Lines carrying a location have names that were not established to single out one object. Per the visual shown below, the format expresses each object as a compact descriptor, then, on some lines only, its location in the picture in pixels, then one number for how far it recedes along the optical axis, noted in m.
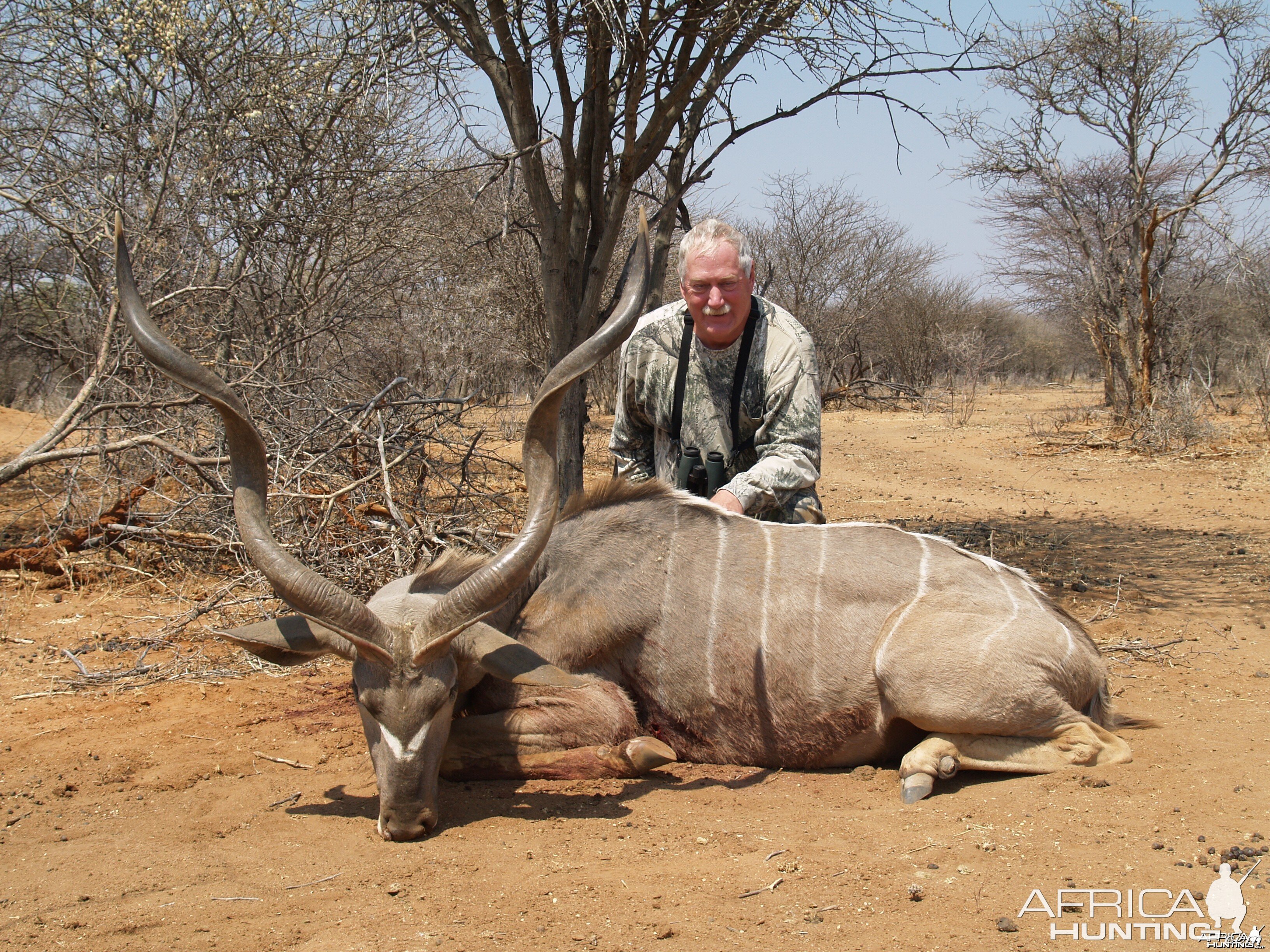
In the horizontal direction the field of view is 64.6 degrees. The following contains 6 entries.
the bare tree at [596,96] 5.29
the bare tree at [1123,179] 11.92
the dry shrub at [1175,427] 12.83
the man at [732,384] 3.89
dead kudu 2.96
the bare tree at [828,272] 23.38
